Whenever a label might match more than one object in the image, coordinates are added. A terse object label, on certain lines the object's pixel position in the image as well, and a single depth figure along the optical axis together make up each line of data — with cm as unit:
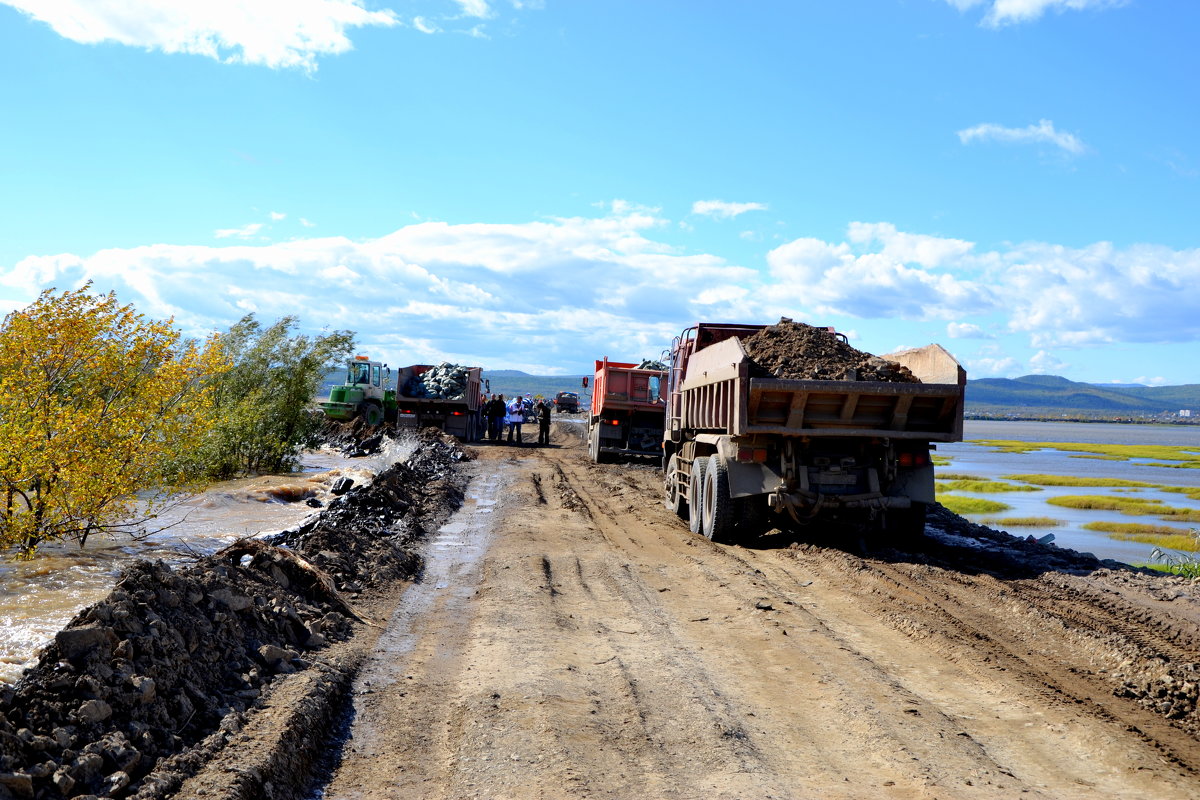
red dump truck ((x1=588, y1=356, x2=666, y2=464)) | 2520
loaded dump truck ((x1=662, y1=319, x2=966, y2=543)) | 1065
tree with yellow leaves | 962
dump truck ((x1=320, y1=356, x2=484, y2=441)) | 3344
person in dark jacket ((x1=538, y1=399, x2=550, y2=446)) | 3410
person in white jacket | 3728
